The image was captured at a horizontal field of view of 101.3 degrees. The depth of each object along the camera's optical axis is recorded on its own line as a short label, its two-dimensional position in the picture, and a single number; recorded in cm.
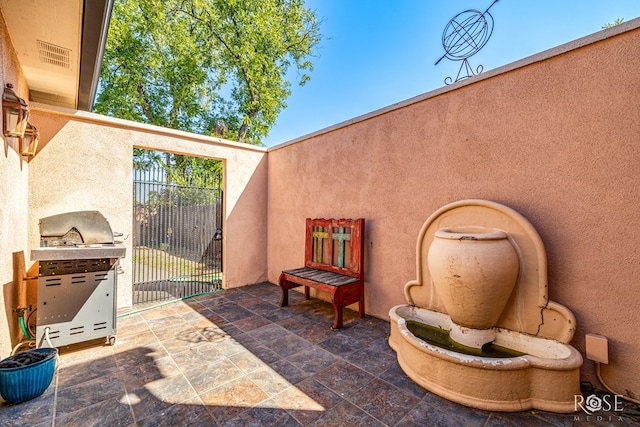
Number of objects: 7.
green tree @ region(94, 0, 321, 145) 927
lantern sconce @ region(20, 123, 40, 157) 276
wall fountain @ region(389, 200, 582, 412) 187
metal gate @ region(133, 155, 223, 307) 410
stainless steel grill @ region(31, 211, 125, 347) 254
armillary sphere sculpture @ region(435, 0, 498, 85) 341
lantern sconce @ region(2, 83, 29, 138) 221
